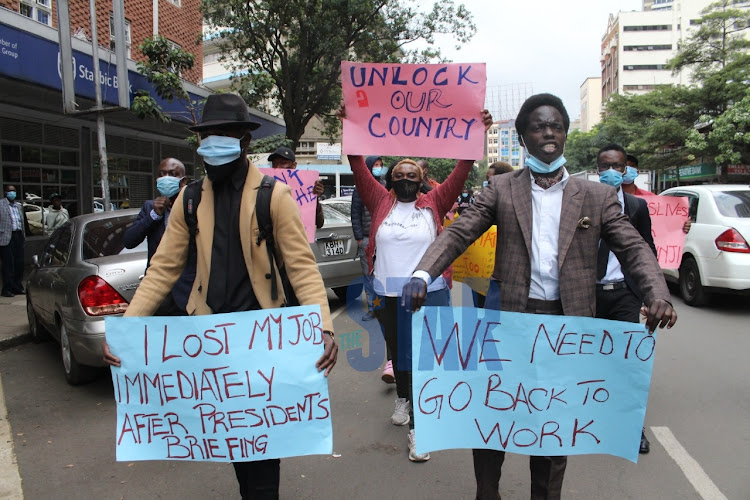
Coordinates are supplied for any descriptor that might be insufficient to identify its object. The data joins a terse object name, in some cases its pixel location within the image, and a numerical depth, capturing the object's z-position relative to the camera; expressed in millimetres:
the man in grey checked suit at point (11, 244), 9625
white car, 7539
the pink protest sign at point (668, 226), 6129
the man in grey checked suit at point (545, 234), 2379
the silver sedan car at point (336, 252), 7891
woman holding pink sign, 3596
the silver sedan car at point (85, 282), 4785
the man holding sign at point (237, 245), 2410
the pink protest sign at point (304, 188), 5988
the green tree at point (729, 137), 25141
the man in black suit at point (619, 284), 3445
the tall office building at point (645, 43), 86750
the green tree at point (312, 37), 17188
